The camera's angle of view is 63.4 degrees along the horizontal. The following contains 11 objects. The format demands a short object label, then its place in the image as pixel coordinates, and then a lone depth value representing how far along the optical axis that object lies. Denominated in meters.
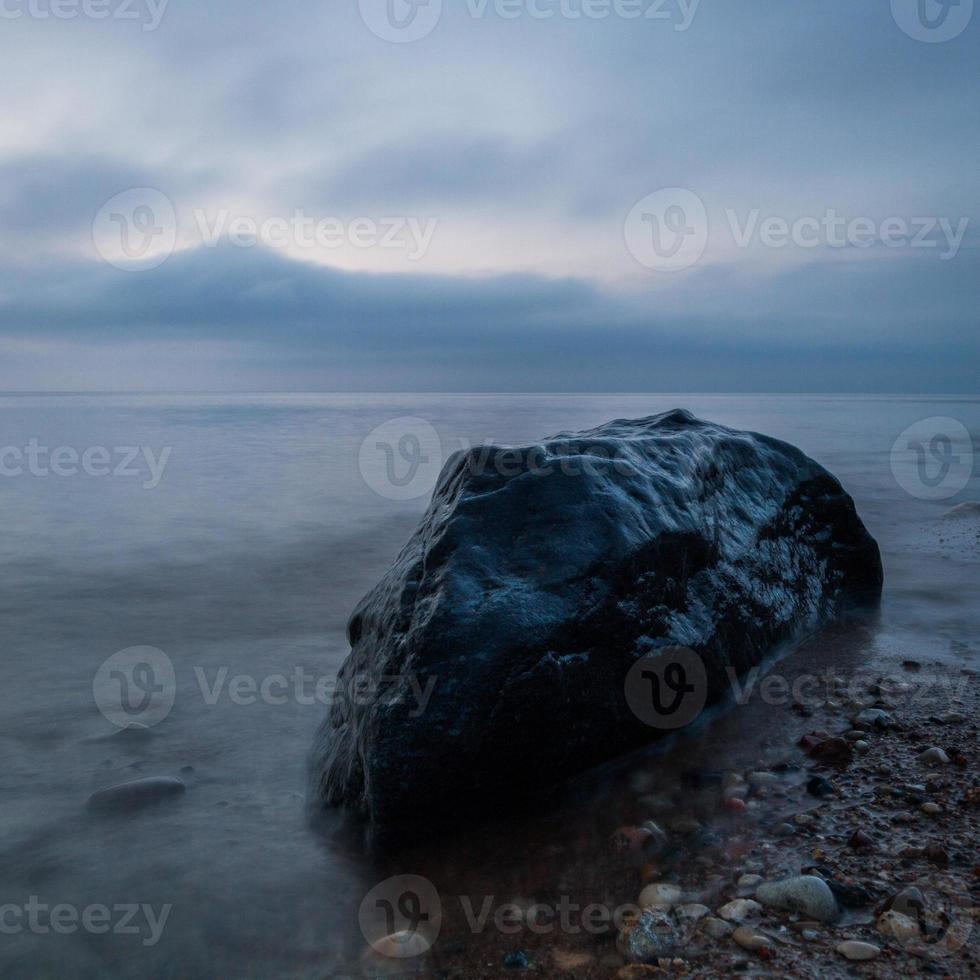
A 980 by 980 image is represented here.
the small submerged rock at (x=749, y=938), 2.09
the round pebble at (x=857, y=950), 2.00
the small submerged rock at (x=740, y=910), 2.22
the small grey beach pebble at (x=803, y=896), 2.18
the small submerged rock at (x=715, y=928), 2.16
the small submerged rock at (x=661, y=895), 2.36
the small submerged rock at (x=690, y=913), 2.25
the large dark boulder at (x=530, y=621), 2.83
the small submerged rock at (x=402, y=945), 2.29
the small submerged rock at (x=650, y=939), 2.15
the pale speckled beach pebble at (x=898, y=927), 2.06
